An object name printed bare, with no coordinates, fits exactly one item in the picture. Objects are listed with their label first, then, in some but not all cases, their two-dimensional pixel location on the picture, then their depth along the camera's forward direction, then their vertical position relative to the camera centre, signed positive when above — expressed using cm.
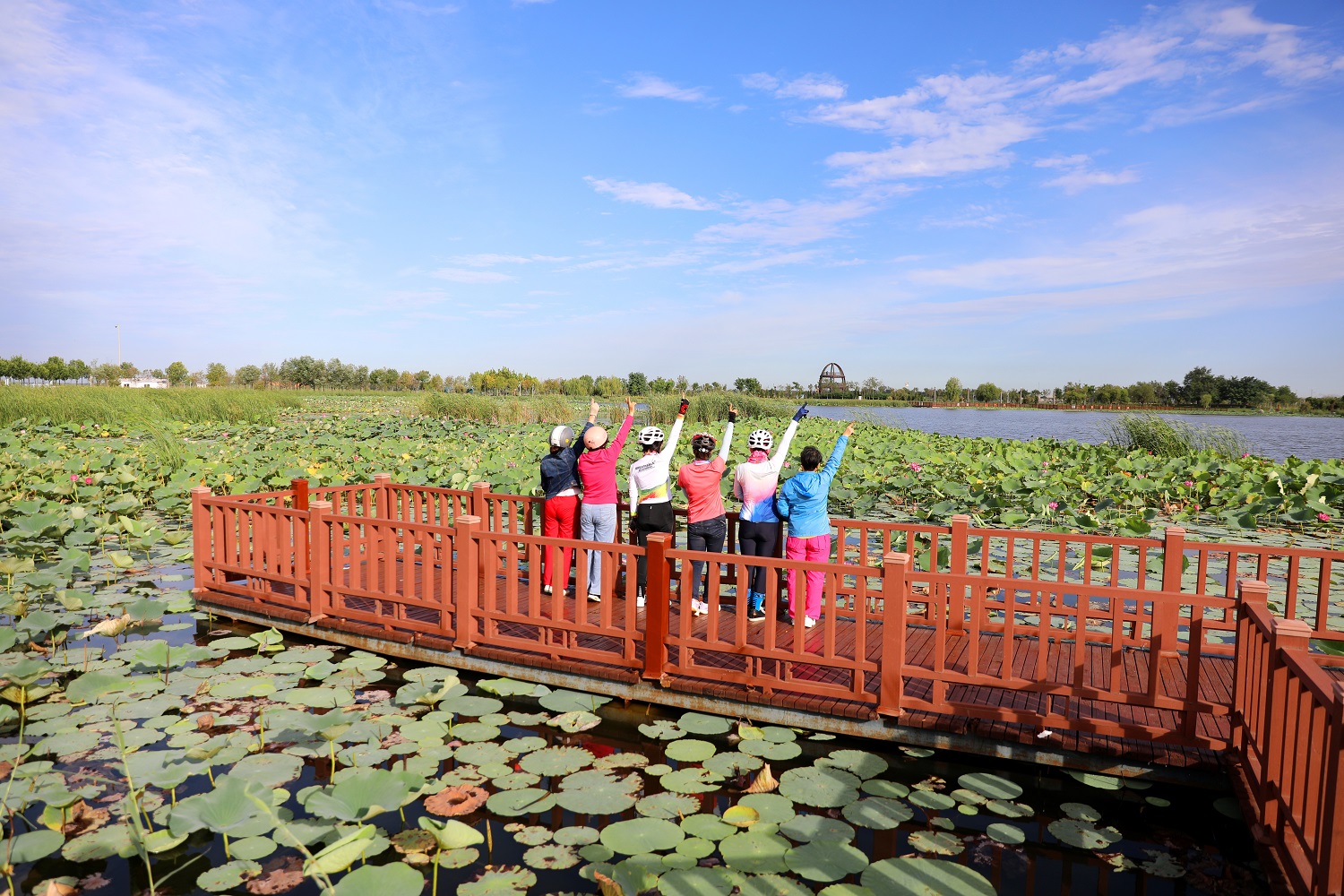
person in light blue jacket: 484 -67
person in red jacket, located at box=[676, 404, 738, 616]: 515 -64
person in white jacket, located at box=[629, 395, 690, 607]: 523 -58
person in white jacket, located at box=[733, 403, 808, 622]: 502 -63
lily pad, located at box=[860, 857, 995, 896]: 271 -173
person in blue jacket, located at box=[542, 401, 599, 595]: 557 -63
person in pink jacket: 541 -59
